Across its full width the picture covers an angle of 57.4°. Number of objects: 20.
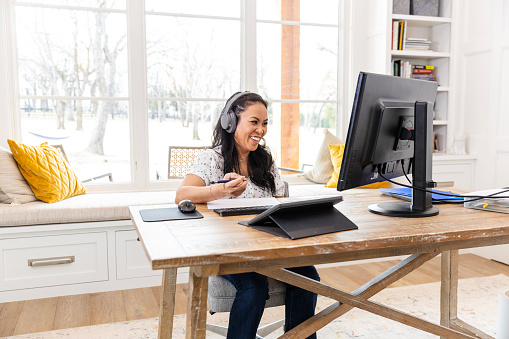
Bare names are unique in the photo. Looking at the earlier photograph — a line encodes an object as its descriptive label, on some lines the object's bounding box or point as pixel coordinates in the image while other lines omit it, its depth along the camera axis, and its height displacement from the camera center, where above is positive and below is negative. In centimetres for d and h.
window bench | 270 -82
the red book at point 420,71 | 412 +38
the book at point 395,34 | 392 +68
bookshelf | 394 +52
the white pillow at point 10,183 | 284 -42
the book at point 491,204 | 163 -32
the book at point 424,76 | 413 +34
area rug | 231 -109
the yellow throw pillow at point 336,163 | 361 -39
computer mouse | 156 -31
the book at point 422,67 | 414 +42
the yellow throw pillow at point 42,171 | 288 -36
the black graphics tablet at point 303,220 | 128 -30
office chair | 170 -66
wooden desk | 114 -34
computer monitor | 143 -8
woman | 167 -24
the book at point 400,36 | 394 +66
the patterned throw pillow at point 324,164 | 388 -41
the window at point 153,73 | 346 +33
